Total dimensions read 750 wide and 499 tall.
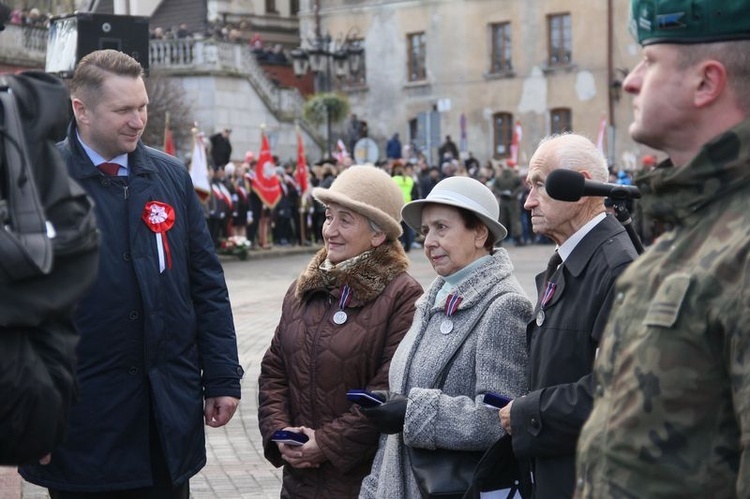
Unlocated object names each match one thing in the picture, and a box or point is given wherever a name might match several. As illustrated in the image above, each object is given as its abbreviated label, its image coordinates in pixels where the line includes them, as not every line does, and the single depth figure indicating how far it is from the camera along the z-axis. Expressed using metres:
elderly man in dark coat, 3.99
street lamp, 35.00
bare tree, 32.38
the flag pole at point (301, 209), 31.72
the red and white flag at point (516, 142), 45.62
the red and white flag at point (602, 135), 37.28
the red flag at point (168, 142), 23.17
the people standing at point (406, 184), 29.50
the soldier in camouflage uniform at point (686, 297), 2.23
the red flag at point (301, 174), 32.03
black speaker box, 9.30
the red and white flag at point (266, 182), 29.33
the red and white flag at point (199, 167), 25.05
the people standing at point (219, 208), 27.22
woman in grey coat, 4.59
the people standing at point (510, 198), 33.03
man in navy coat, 4.75
